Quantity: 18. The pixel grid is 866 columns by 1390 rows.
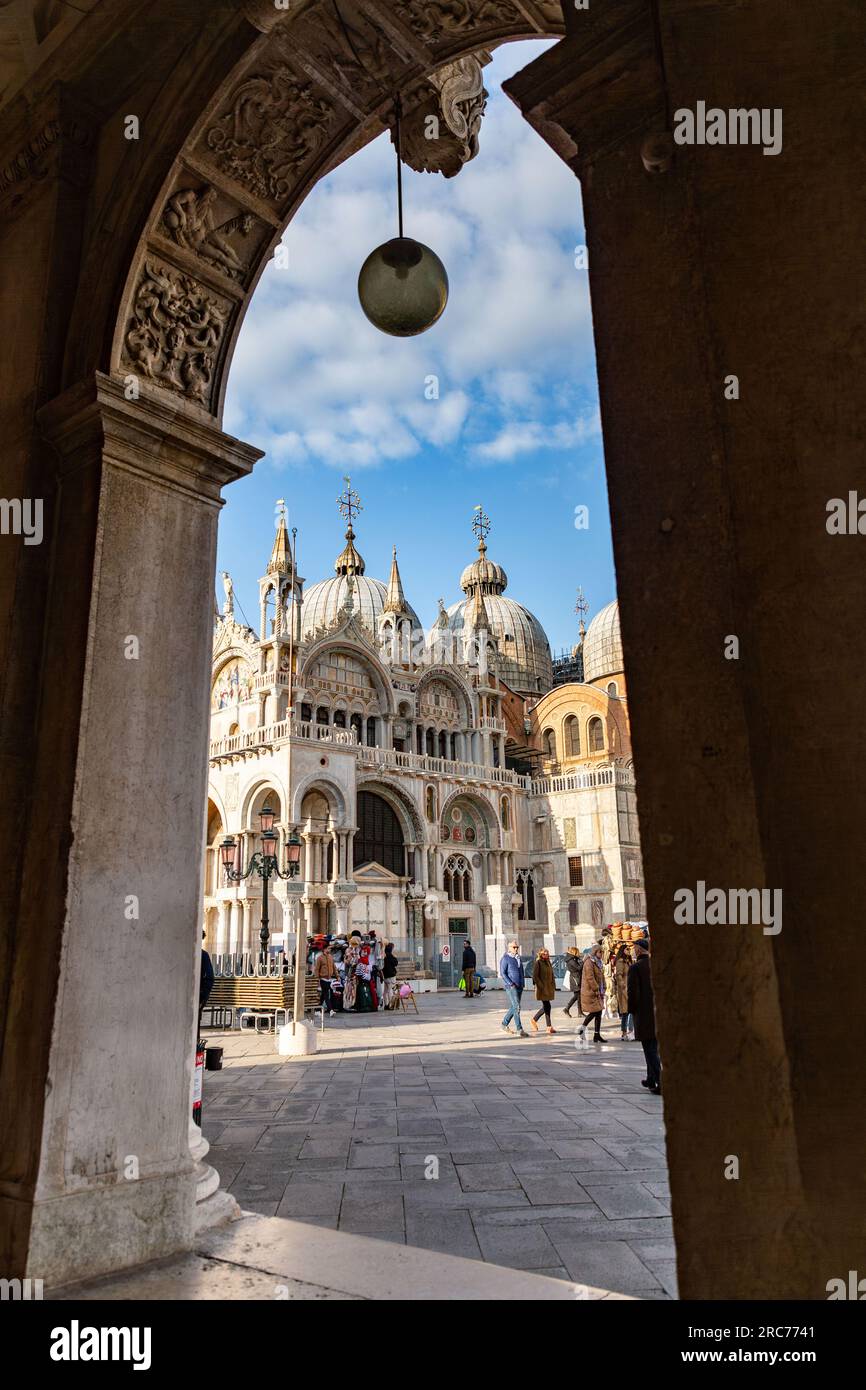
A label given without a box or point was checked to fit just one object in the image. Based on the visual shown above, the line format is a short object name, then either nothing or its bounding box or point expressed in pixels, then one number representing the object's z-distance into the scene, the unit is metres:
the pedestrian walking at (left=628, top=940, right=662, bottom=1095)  8.04
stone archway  1.86
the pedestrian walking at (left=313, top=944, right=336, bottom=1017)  18.44
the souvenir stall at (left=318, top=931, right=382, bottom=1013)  19.95
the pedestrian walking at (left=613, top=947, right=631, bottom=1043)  14.86
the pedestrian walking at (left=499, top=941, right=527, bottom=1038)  13.57
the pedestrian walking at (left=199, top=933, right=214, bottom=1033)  9.59
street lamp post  16.50
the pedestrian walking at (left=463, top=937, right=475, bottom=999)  24.51
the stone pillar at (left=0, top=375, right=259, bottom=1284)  3.32
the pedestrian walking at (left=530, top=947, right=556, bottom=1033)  13.77
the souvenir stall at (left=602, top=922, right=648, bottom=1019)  15.36
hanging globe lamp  4.06
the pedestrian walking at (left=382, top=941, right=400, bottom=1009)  19.98
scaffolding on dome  62.84
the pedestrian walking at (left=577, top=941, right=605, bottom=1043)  12.10
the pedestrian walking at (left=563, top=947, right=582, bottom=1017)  18.28
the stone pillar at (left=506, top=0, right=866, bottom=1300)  1.80
